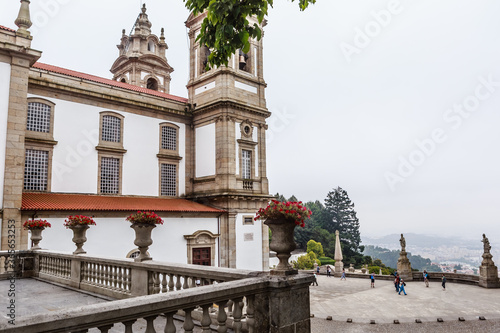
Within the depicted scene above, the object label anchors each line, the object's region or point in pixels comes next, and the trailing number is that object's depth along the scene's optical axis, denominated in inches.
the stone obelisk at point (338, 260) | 1318.9
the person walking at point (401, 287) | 846.3
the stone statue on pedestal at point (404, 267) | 1086.4
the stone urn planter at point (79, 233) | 433.1
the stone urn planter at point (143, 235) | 323.9
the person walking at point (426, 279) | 988.8
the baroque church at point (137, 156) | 711.7
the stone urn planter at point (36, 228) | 512.4
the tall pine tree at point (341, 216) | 3363.7
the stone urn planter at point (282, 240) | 221.3
